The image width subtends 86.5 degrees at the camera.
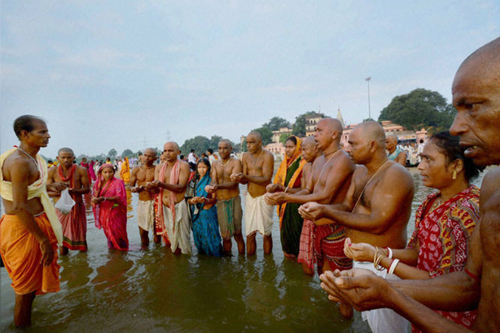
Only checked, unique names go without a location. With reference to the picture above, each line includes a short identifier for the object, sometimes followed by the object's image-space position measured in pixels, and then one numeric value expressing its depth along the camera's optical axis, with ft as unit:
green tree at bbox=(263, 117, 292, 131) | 350.64
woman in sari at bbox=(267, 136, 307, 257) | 14.80
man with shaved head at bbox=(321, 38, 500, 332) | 3.14
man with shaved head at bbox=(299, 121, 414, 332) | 7.23
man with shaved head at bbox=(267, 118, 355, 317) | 10.03
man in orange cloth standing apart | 9.21
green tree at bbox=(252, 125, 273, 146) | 254.47
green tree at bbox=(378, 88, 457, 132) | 197.06
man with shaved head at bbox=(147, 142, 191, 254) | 16.57
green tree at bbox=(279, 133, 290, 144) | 240.57
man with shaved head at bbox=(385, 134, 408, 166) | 19.81
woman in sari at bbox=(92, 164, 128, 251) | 17.49
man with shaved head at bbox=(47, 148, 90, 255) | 17.21
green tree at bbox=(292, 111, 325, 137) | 245.55
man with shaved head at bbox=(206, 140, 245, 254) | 16.42
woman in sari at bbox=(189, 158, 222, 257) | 16.42
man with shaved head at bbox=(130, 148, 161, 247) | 19.08
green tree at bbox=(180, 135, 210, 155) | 293.45
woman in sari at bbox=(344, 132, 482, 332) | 5.07
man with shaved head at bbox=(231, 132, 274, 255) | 16.31
